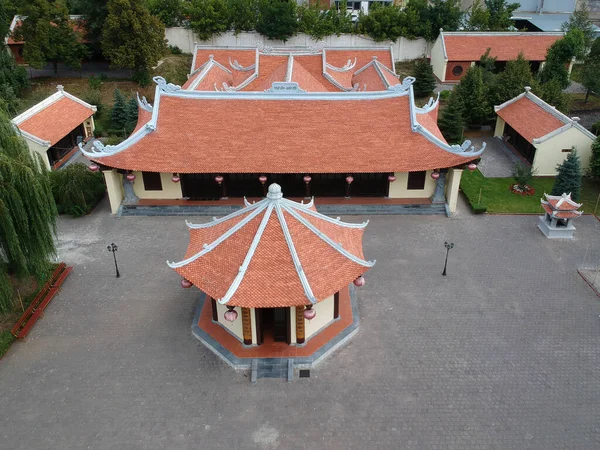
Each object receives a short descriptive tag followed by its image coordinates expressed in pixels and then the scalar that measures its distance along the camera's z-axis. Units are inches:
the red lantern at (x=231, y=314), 687.7
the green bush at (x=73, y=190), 1095.0
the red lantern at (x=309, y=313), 693.9
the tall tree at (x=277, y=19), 2043.6
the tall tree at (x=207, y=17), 2050.9
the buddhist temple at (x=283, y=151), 1080.2
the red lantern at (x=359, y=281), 746.8
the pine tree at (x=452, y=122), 1431.8
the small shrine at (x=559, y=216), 1010.1
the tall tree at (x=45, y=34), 1642.5
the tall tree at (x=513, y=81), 1486.2
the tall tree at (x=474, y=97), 1492.4
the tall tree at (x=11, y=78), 1514.5
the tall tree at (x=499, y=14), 2137.1
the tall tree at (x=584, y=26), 1850.4
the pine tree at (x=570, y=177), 1072.2
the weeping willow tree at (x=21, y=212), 705.6
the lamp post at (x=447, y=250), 889.7
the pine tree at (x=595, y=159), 1206.3
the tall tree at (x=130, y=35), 1615.4
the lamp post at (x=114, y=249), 892.5
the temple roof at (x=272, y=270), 685.3
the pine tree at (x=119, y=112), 1530.5
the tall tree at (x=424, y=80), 1786.4
